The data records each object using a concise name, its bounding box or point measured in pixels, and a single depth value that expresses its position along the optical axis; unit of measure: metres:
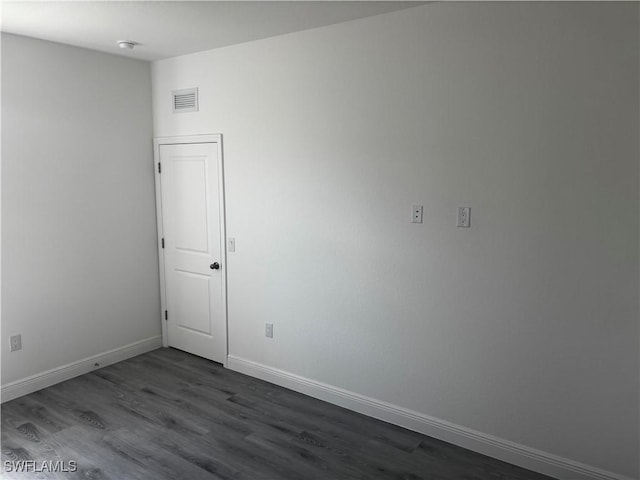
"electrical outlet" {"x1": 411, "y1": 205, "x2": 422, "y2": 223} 3.02
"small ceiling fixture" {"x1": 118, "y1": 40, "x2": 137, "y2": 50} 3.57
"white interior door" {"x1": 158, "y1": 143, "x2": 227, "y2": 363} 4.12
